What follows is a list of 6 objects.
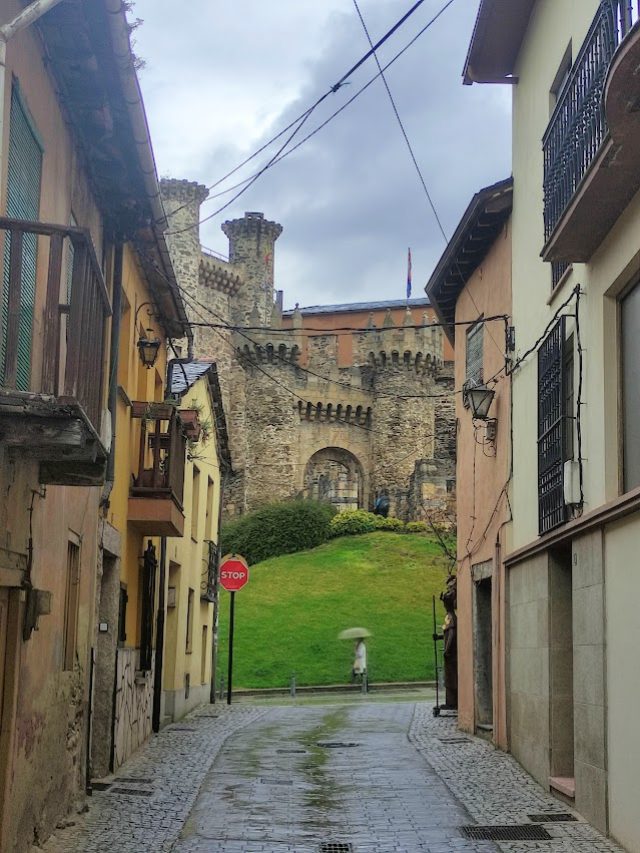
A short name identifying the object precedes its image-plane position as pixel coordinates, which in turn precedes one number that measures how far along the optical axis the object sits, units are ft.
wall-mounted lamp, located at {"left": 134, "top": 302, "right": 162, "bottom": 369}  48.93
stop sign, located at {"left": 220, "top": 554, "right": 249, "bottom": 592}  80.79
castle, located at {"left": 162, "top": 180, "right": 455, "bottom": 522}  212.02
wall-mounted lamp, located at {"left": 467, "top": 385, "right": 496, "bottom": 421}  50.14
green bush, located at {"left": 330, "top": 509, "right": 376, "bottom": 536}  173.58
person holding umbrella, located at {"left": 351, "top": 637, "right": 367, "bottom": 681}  100.83
